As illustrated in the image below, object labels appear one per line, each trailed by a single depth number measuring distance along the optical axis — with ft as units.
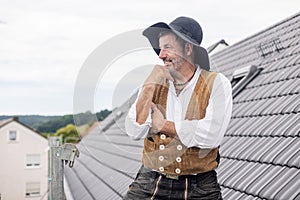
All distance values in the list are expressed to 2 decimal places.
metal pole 5.26
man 4.42
